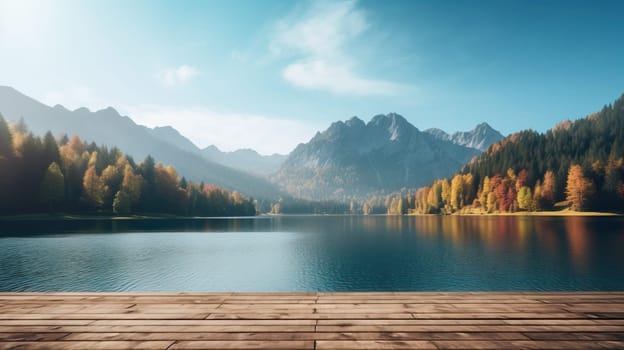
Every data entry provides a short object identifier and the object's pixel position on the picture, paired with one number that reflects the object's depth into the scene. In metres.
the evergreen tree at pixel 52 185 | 124.00
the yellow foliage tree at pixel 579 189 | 158.50
